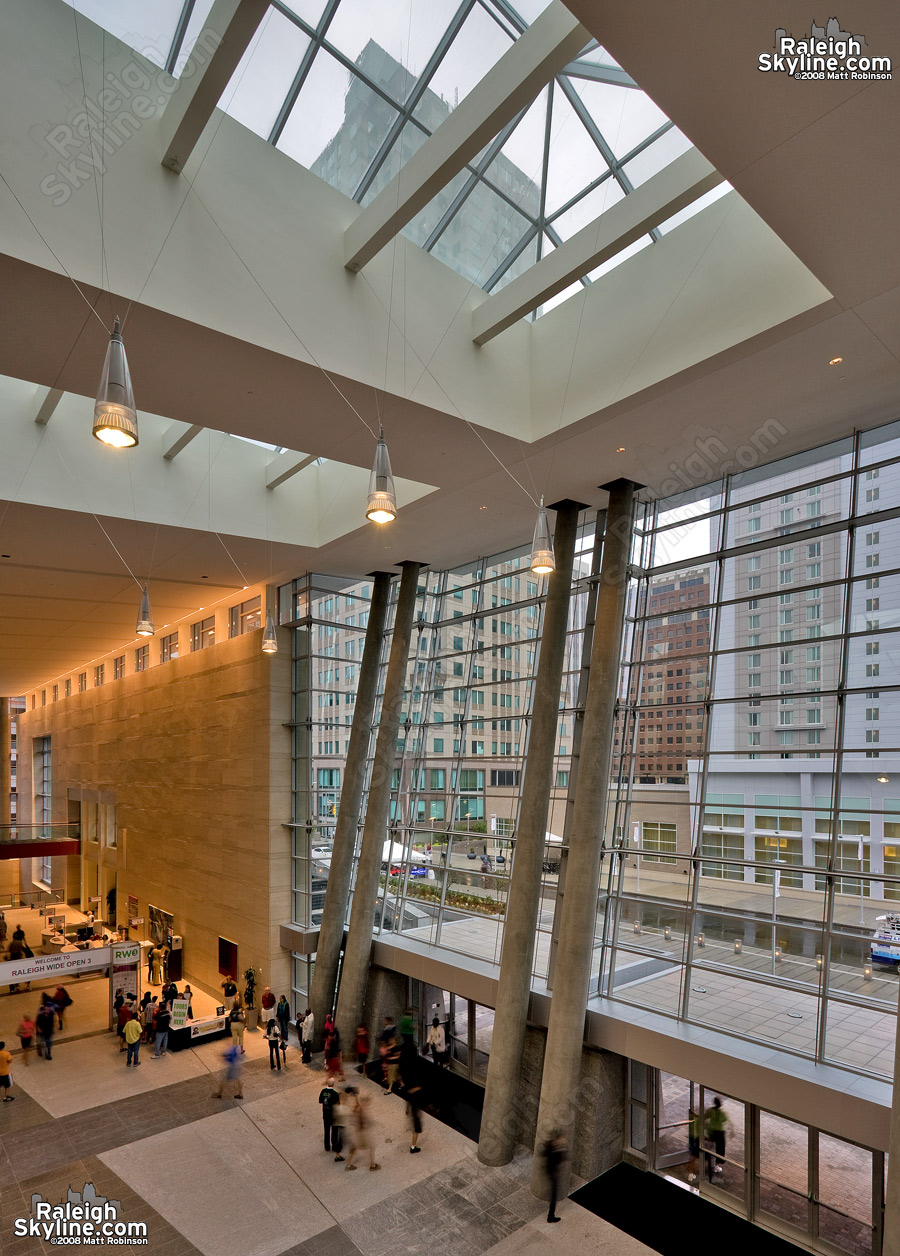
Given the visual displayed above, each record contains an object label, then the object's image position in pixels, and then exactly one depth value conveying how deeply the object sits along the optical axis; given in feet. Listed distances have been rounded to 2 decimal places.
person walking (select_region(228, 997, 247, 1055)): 50.24
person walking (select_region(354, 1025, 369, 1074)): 48.78
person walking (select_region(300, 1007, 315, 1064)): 50.98
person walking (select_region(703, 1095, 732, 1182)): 34.22
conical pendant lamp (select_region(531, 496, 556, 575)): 23.90
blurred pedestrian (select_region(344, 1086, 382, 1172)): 36.09
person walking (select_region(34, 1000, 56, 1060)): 51.19
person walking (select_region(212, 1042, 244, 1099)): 44.15
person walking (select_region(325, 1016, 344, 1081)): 44.26
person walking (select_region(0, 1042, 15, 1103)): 44.24
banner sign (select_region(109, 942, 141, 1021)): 56.54
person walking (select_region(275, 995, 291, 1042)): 52.08
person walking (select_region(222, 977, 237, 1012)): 61.05
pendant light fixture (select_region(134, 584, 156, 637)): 36.15
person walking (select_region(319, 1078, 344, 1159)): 37.27
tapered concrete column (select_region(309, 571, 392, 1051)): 55.57
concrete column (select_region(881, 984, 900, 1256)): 24.31
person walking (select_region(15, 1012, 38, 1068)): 52.90
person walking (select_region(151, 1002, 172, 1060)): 51.42
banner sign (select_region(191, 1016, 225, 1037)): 54.49
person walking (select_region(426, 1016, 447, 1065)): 49.01
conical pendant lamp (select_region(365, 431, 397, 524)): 18.97
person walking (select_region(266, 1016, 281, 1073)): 49.44
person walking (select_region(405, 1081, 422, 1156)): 37.32
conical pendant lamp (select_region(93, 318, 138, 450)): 13.01
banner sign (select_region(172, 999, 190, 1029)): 53.31
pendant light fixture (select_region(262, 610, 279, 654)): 43.27
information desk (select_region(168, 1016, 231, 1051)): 53.01
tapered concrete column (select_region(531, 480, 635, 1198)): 35.76
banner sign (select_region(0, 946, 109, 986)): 51.49
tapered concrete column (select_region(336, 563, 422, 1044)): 52.75
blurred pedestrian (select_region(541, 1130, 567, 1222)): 32.27
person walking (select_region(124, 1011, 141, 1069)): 48.96
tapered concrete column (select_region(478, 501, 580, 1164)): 38.34
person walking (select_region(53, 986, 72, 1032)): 58.39
